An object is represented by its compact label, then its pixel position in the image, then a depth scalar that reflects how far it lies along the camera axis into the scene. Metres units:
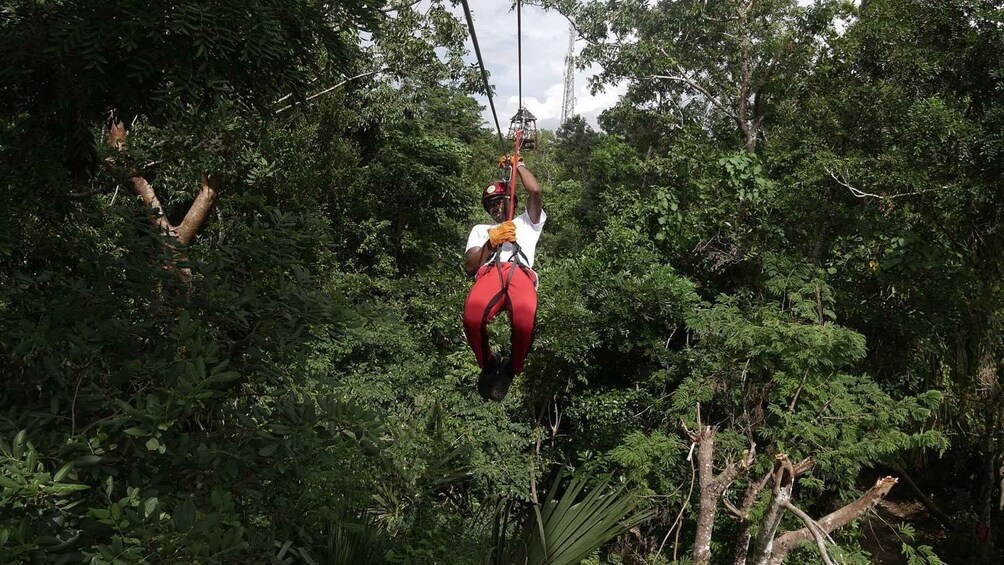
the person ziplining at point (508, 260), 3.45
